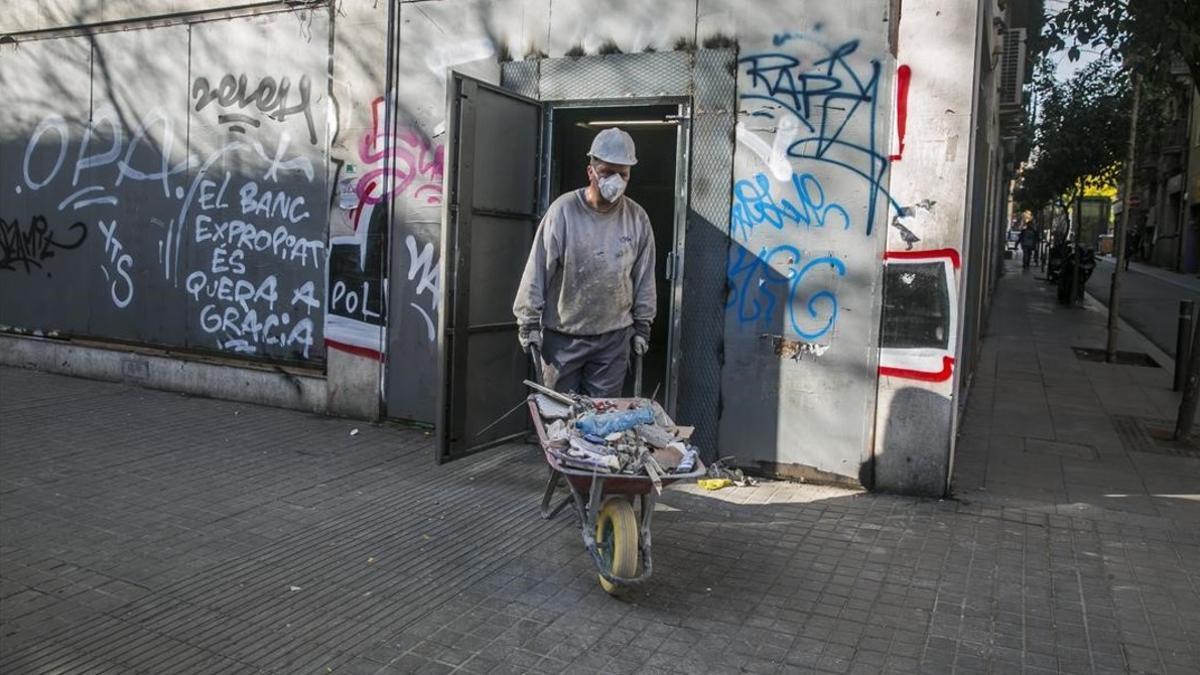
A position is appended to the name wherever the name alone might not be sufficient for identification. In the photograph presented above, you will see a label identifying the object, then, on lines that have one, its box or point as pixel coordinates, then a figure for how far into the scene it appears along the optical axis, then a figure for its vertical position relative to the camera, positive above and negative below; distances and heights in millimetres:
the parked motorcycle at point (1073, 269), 21534 -77
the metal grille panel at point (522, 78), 7039 +1243
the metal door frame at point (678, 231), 6543 +134
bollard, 10852 -844
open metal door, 5891 -86
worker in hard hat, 5238 -233
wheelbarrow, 4223 -1238
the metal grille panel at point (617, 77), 6574 +1212
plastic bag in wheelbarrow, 4371 -800
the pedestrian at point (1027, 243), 38344 +850
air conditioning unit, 10981 +2298
